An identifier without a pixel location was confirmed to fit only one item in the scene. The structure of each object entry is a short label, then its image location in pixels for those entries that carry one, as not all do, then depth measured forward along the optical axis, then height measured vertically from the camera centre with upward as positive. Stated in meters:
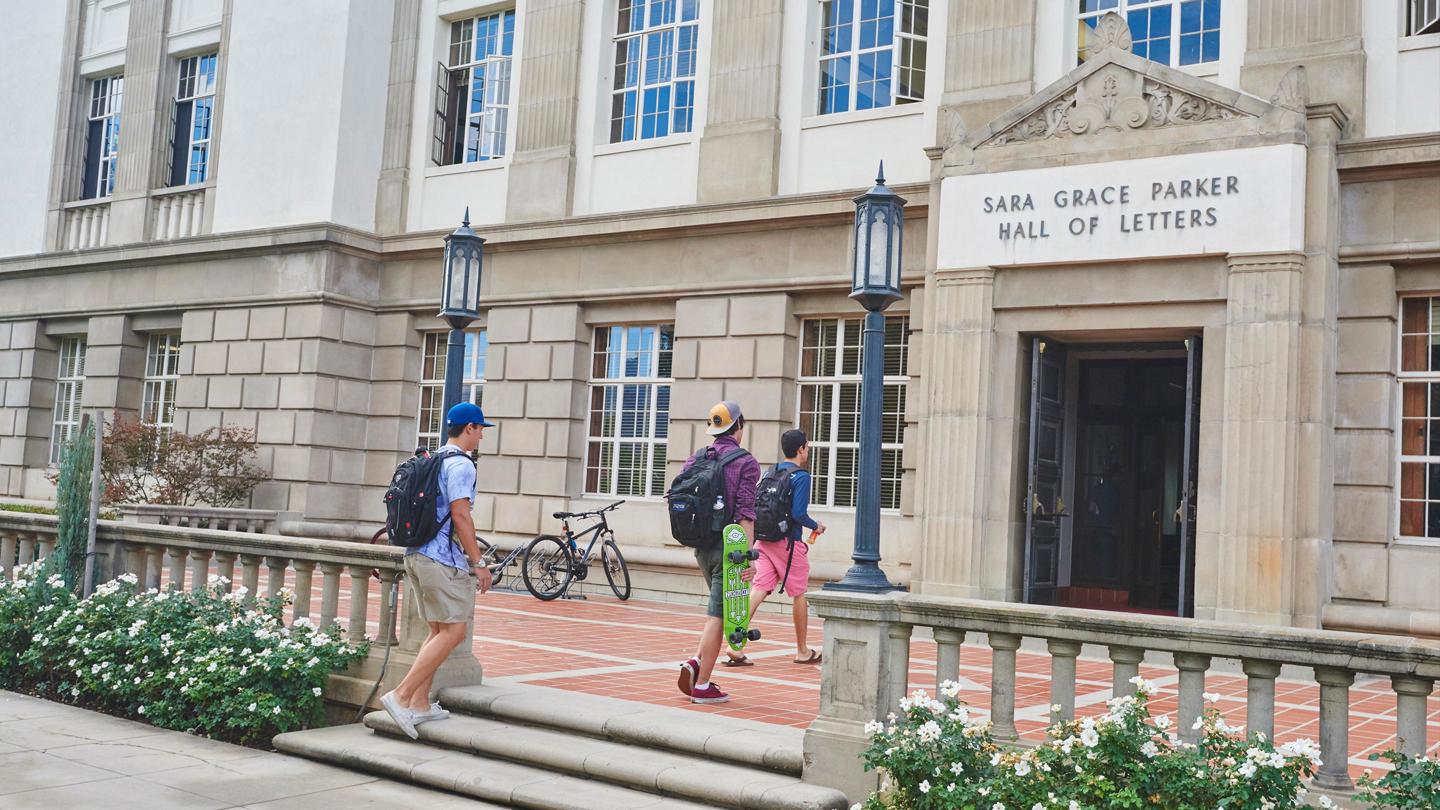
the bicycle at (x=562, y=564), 16.67 -0.93
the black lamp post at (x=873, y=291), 7.56 +1.33
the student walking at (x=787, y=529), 10.52 -0.19
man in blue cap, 8.30 -0.57
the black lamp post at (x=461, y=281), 10.21 +1.64
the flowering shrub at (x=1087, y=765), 5.43 -1.10
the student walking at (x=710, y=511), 8.76 -0.06
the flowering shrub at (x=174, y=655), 8.94 -1.38
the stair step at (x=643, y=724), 7.32 -1.39
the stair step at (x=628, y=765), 6.82 -1.55
